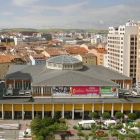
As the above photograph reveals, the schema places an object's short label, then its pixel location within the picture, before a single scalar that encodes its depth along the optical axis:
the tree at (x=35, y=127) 34.78
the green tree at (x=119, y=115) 42.97
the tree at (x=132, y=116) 42.38
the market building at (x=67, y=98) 44.34
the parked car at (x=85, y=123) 39.03
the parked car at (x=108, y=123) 39.21
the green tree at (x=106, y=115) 42.56
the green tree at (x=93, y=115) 42.71
